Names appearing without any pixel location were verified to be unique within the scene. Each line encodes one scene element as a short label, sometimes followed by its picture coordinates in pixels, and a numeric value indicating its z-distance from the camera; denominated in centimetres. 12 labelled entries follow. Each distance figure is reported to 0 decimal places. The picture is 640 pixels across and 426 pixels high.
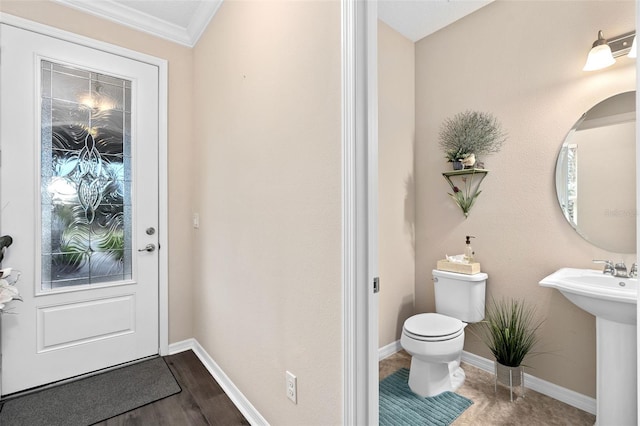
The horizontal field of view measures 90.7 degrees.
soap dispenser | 231
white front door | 198
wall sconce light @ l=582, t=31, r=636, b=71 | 166
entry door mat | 175
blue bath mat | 177
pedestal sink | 140
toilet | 190
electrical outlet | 140
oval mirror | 170
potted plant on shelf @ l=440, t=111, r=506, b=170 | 223
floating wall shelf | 231
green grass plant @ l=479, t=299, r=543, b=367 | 196
